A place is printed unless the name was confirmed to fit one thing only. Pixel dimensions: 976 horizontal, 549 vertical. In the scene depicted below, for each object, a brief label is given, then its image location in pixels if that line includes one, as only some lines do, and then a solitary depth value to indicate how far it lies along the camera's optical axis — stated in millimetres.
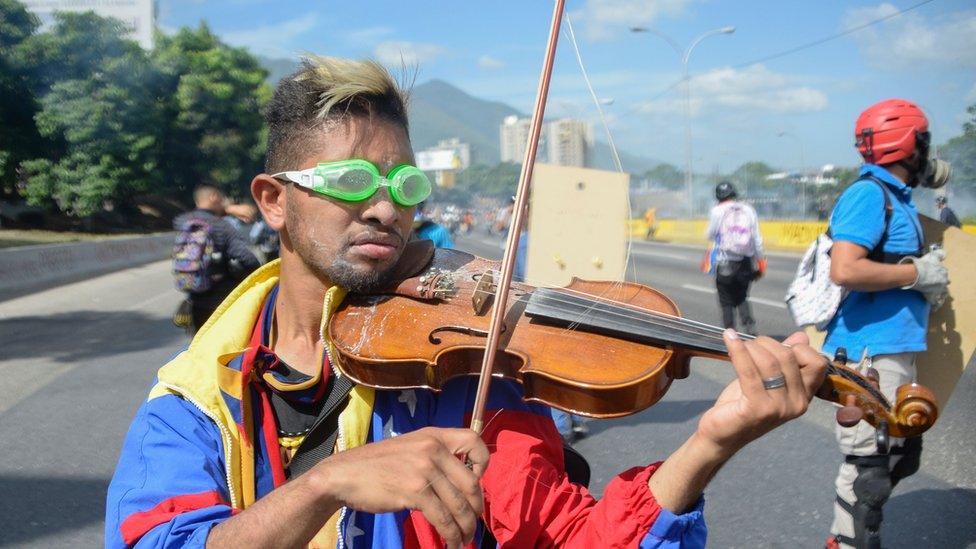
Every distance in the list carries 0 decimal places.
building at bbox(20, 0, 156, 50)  41719
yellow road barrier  24922
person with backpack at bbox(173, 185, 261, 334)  5980
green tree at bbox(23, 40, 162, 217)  31016
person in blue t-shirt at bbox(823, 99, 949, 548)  3053
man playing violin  1191
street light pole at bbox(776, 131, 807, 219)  26100
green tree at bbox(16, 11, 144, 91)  30219
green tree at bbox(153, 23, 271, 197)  41031
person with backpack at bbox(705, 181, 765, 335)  8180
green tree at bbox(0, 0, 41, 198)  29828
